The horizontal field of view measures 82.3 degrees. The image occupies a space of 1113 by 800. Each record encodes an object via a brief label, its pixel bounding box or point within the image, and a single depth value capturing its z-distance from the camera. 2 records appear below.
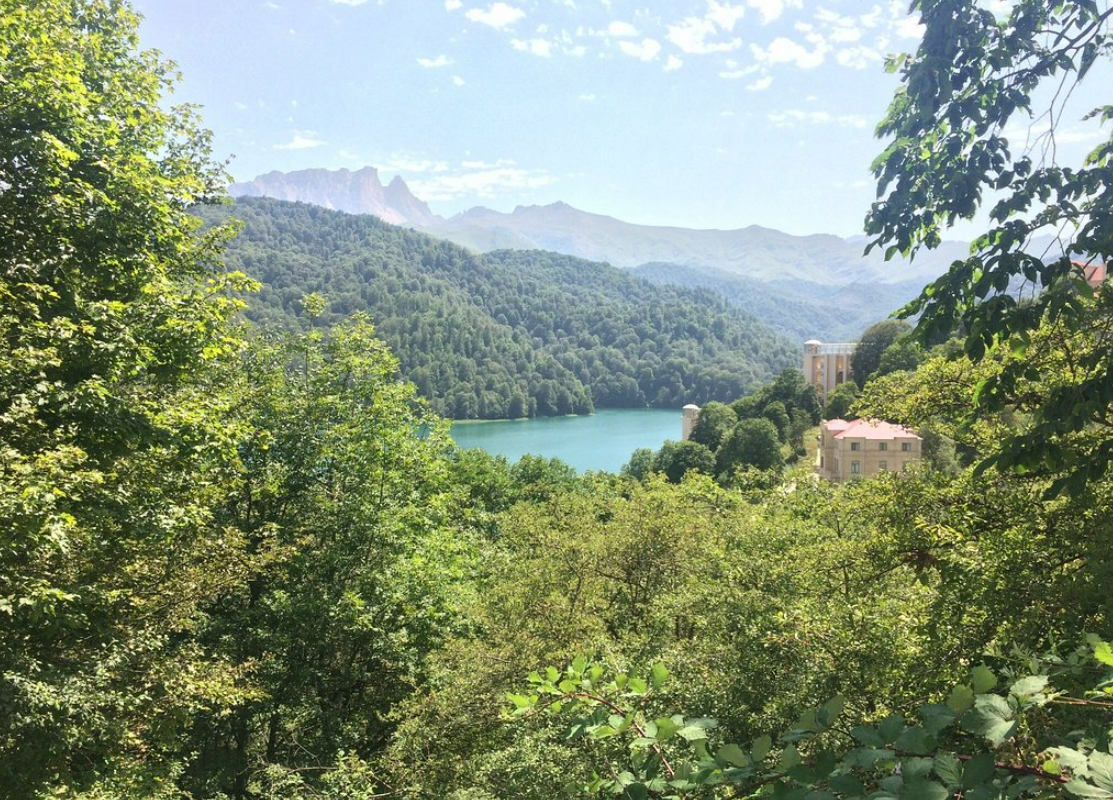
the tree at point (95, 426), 4.86
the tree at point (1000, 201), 2.69
